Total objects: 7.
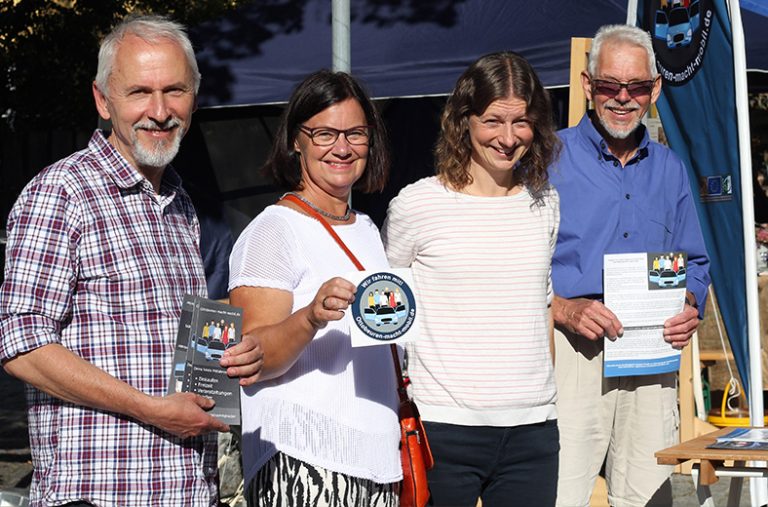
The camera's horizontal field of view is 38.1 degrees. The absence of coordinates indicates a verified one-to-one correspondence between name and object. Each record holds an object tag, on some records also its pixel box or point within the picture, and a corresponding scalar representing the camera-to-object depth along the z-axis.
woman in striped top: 3.39
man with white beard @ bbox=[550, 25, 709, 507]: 3.97
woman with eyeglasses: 2.83
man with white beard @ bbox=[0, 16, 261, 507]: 2.44
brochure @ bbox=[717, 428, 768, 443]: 4.00
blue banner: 4.62
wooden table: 3.77
